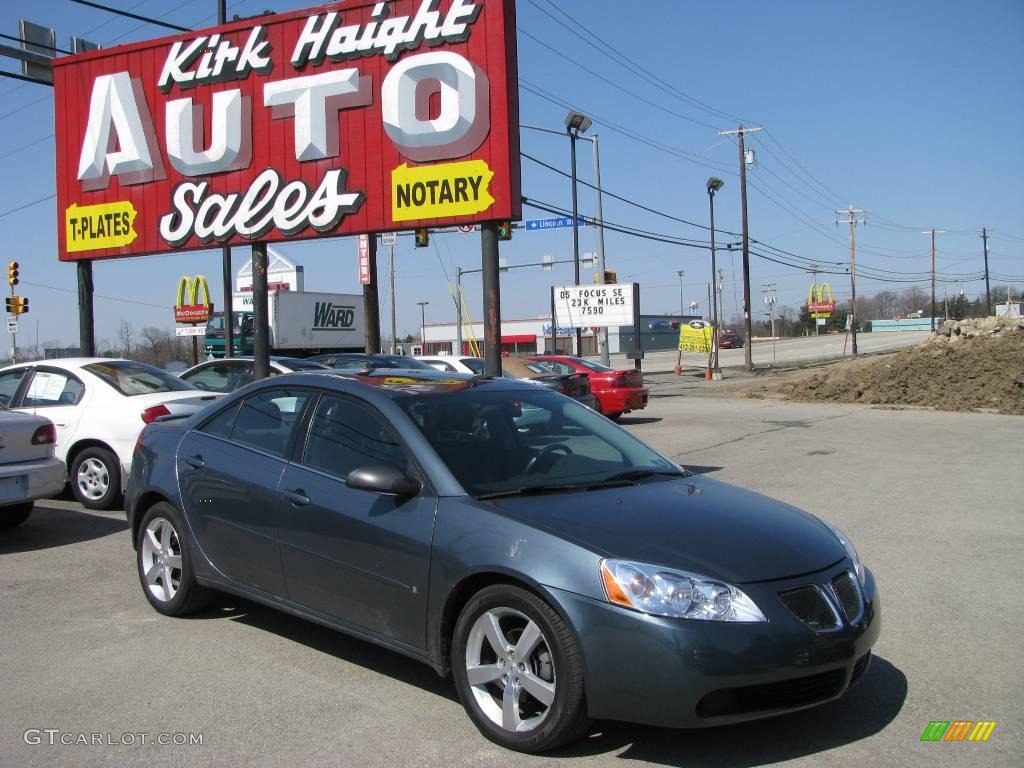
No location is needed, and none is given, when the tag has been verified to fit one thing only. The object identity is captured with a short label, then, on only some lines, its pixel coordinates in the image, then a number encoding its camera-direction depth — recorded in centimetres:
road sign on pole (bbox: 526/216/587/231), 3216
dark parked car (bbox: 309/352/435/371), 1541
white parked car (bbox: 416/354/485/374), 1838
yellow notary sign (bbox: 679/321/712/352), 4391
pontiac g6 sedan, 350
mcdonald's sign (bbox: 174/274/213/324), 4175
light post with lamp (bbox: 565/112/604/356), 3130
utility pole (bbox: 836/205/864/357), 5783
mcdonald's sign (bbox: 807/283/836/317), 6712
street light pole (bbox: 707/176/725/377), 4404
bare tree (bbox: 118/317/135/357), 5406
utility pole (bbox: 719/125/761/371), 4341
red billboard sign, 1160
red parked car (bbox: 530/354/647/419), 1956
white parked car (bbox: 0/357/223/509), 912
